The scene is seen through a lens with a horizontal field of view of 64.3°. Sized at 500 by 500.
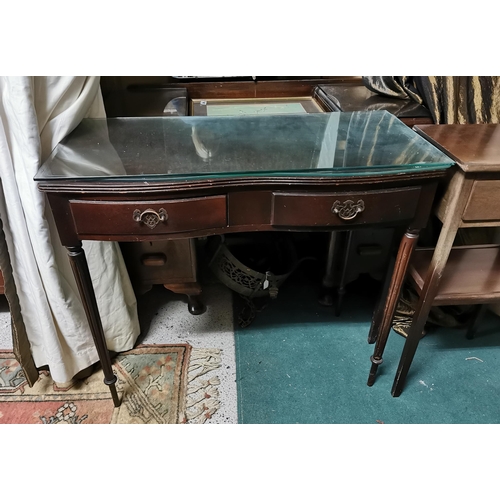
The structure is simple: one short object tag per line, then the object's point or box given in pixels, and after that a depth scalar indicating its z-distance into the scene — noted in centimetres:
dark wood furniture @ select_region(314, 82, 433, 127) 116
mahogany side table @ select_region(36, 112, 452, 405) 78
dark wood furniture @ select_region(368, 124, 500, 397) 86
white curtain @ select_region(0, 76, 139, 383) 85
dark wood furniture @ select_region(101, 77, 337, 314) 122
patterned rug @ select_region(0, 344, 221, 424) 111
